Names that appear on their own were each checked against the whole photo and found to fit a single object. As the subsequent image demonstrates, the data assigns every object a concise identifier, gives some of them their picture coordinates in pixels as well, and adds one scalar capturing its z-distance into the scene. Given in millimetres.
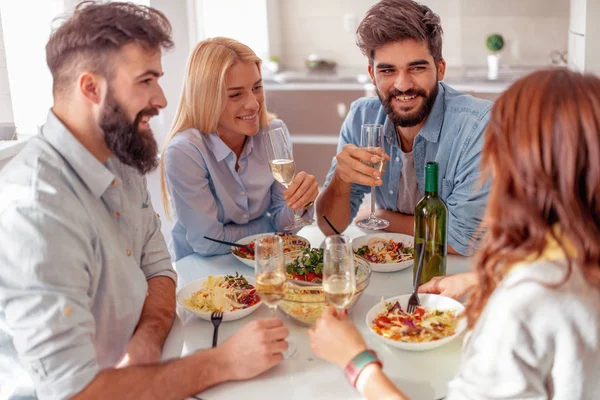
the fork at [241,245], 2010
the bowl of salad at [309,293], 1527
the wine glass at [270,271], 1428
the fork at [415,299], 1604
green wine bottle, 1721
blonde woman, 2311
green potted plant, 4707
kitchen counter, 4430
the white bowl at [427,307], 1425
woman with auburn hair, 1017
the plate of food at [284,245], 1985
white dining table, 1328
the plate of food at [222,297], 1620
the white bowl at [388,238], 1883
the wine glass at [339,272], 1401
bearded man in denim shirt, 2189
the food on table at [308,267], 1710
